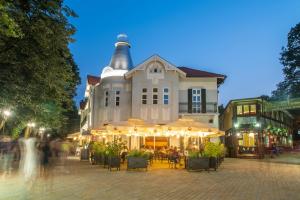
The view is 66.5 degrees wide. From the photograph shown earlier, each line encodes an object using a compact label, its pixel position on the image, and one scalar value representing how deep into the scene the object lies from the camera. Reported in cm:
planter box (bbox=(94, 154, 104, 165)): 1353
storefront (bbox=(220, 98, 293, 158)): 2295
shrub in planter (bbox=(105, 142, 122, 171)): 1208
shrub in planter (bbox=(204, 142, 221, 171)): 1216
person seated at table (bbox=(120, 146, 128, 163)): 1452
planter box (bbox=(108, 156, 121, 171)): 1206
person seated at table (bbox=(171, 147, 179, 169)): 1338
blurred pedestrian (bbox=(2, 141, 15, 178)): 1003
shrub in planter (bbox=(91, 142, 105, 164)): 1350
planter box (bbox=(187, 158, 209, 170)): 1187
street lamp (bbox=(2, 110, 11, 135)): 1157
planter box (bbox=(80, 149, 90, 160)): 1853
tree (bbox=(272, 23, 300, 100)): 3177
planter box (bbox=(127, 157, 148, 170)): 1179
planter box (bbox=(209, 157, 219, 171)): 1222
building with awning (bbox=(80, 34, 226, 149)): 2095
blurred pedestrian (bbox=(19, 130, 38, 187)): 852
